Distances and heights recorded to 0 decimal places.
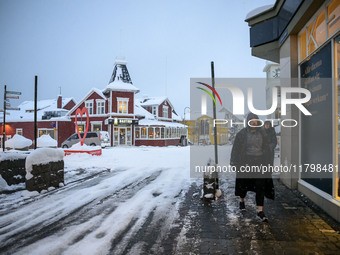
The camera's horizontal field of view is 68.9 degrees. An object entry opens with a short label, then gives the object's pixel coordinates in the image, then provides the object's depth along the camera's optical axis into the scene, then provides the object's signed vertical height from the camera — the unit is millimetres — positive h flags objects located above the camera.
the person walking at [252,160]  4602 -550
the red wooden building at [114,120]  31000 +1331
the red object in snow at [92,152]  16125 -1403
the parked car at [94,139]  23719 -829
